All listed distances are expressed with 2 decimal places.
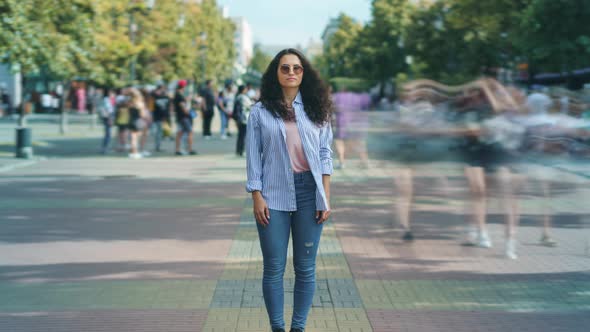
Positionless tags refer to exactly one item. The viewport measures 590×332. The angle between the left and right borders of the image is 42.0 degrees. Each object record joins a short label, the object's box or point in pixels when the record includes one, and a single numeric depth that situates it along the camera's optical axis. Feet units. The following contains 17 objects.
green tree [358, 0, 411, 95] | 214.48
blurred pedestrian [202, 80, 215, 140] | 81.72
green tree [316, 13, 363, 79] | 263.21
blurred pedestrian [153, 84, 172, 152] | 66.44
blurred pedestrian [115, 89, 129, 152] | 62.40
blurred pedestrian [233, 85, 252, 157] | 60.34
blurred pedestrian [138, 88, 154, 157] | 61.11
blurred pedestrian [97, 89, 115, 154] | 66.18
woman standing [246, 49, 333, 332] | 13.99
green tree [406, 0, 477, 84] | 148.05
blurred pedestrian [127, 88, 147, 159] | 60.18
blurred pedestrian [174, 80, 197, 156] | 61.57
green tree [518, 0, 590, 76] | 57.88
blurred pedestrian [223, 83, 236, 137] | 84.41
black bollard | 59.41
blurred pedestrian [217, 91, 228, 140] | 86.74
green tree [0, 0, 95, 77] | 56.44
